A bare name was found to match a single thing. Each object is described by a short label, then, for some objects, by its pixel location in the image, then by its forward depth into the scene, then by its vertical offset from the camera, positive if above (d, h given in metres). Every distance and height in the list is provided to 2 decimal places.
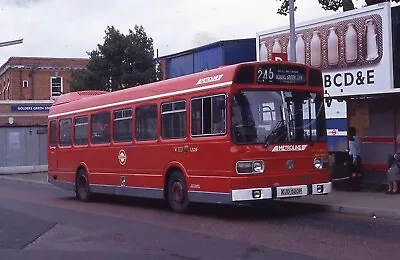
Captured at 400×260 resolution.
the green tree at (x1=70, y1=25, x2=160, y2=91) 38.22 +4.77
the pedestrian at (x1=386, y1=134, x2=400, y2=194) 16.78 -0.67
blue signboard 52.95 +3.30
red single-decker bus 13.50 +0.22
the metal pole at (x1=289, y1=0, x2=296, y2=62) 18.27 +2.97
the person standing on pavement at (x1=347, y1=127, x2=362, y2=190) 18.42 -0.48
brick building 65.06 +7.12
